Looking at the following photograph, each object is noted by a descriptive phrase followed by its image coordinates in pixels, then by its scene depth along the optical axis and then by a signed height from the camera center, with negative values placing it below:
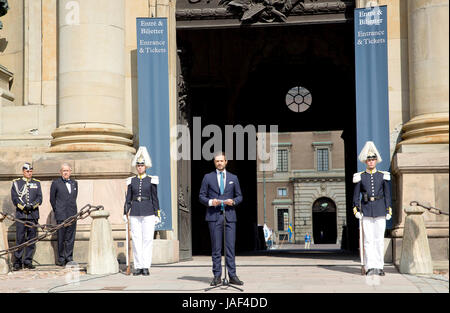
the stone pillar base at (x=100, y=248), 13.27 -0.56
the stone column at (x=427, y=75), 15.14 +2.63
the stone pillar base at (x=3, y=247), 13.88 -0.55
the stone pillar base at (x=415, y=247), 12.23 -0.58
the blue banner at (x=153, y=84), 16.55 +2.74
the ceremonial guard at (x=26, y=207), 14.86 +0.17
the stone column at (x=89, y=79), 16.27 +2.84
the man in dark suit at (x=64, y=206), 14.93 +0.18
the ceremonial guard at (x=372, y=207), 12.57 +0.06
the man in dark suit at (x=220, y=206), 11.01 +0.10
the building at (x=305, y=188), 74.50 +2.33
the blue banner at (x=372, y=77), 15.84 +2.72
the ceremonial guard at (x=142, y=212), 13.12 +0.03
